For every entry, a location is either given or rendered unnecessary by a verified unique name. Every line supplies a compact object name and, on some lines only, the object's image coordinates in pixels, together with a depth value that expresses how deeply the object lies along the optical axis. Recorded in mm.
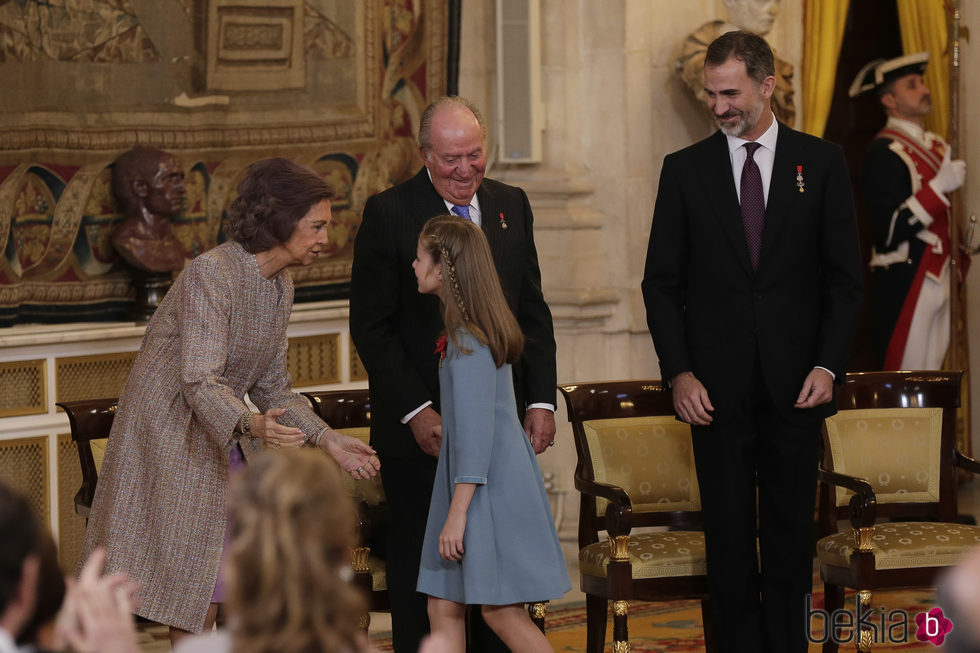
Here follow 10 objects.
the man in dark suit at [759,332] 8155
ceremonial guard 13990
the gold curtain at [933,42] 15450
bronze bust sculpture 11403
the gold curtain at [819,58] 14545
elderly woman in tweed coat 7014
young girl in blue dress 7071
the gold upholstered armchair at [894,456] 9189
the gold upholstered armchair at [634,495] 8550
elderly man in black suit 7744
